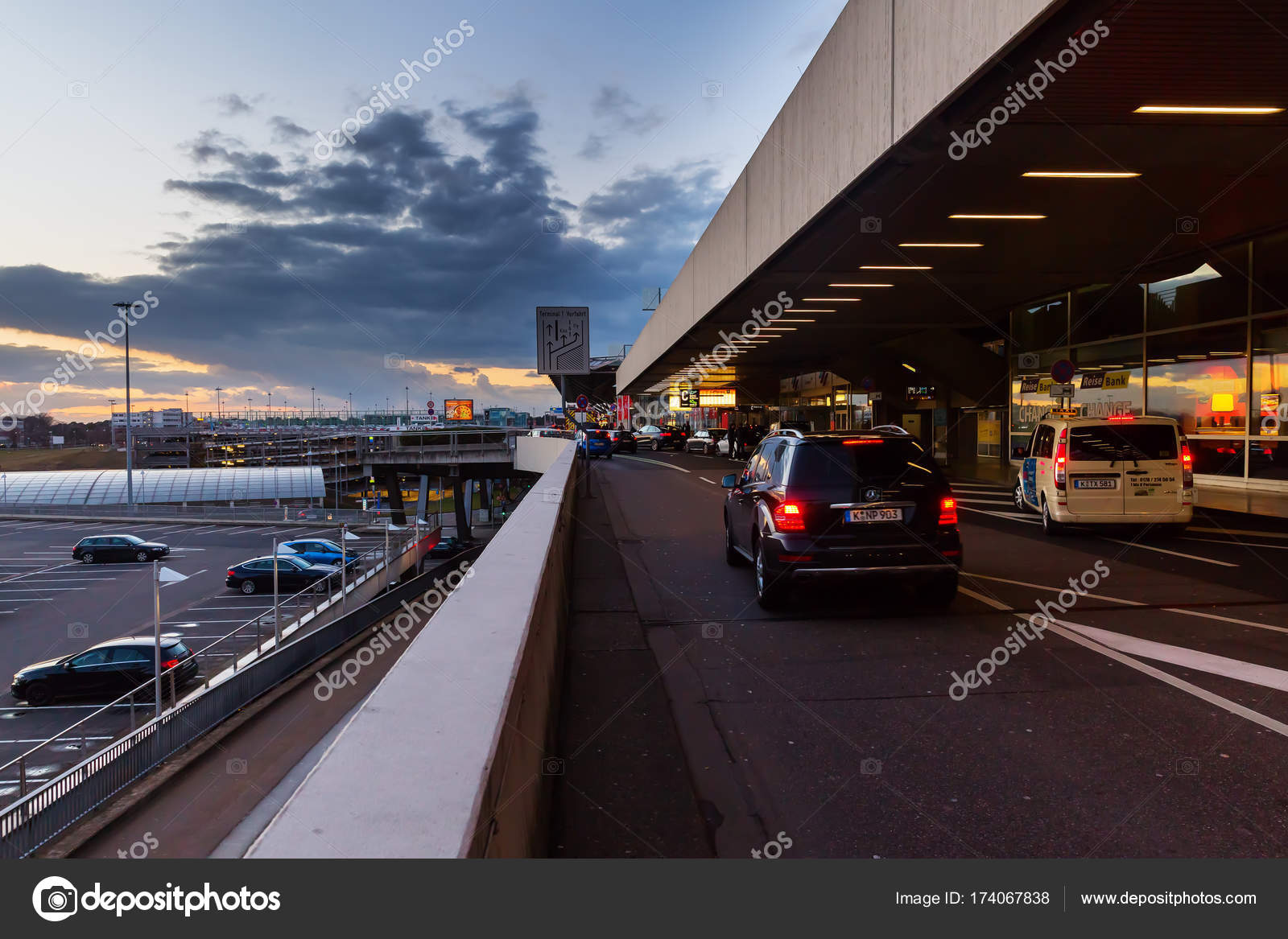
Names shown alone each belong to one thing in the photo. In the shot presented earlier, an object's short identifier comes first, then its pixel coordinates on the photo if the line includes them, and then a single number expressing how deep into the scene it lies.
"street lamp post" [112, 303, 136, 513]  66.56
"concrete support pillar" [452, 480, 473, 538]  84.39
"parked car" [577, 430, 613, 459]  42.09
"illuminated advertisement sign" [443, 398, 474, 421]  161.25
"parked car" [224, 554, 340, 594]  43.12
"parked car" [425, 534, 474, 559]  73.19
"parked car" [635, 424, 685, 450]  54.50
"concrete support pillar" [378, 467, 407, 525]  85.60
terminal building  7.50
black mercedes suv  7.66
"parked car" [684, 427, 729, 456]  42.75
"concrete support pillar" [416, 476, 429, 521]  85.83
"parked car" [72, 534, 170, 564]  51.34
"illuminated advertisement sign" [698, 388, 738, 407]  74.12
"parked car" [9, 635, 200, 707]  23.95
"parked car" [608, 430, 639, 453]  47.50
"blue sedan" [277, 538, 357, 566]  47.22
